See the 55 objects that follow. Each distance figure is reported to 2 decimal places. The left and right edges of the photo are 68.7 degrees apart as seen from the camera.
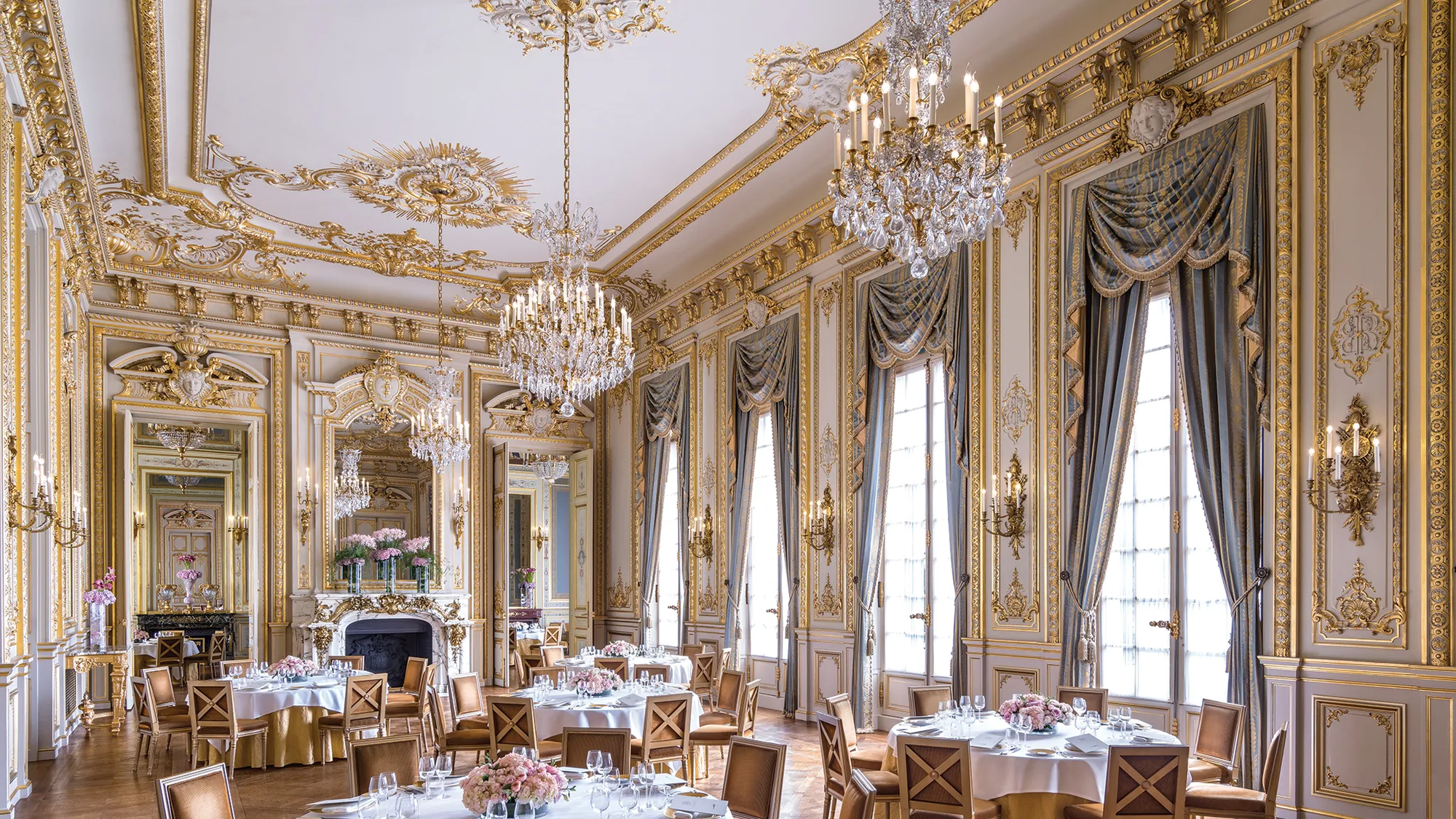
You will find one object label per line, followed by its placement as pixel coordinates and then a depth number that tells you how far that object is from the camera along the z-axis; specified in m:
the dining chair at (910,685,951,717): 6.64
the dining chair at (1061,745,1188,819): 4.46
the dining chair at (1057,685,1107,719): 6.20
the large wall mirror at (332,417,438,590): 12.99
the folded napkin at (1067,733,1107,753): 4.98
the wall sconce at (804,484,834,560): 9.73
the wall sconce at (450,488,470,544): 13.61
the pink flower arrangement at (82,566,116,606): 10.16
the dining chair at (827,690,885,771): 5.90
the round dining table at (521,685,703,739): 6.74
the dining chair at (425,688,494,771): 6.93
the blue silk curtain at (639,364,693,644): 12.55
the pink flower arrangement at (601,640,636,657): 9.73
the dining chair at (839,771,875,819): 3.41
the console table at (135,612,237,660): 11.91
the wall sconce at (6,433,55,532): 6.62
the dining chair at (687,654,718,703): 9.58
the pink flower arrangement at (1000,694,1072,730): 5.30
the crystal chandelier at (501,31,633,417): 6.39
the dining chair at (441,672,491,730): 7.79
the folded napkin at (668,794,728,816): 3.89
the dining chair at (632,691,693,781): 6.55
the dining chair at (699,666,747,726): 7.86
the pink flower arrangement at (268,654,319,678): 8.59
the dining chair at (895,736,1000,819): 4.75
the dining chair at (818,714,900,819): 5.41
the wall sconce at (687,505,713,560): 11.89
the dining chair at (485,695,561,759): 6.43
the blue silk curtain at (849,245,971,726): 8.09
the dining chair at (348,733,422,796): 4.45
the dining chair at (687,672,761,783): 7.07
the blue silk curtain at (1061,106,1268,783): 5.82
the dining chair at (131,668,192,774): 8.03
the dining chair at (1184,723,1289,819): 4.79
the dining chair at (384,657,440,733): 8.77
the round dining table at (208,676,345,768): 8.10
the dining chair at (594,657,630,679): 9.12
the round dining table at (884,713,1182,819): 4.83
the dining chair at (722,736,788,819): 4.07
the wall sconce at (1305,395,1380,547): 5.23
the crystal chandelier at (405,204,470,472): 10.62
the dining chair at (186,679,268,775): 7.64
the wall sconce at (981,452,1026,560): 7.37
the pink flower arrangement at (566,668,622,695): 7.14
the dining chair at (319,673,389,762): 8.16
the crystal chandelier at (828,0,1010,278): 4.45
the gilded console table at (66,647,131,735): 9.79
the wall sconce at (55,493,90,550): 7.86
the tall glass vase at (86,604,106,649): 10.59
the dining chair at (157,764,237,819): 3.74
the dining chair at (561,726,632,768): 4.83
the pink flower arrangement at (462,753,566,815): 3.61
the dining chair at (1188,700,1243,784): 5.40
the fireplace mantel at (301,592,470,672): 12.45
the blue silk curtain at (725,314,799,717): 10.30
